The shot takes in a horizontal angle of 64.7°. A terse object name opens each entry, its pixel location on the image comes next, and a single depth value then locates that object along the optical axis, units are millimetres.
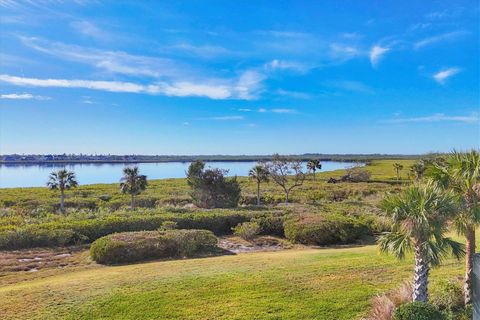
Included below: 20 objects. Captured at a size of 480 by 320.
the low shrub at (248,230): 22438
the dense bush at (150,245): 16234
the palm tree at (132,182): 35969
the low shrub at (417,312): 7430
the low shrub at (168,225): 21641
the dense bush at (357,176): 68450
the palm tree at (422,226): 7840
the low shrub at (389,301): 8258
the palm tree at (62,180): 37125
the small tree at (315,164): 62544
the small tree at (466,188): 8195
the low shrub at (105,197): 45050
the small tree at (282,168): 44031
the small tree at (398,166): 64062
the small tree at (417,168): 44688
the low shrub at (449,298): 8758
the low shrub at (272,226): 24156
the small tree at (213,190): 35281
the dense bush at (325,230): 21172
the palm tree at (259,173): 42438
